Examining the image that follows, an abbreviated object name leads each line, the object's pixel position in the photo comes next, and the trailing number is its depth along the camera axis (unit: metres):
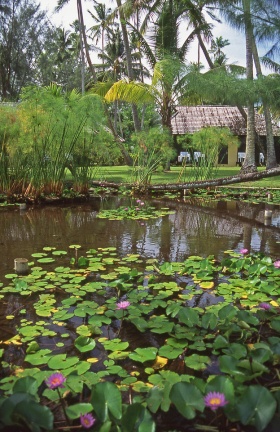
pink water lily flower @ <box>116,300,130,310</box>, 2.32
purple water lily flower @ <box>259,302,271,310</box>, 2.35
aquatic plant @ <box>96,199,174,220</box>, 6.66
